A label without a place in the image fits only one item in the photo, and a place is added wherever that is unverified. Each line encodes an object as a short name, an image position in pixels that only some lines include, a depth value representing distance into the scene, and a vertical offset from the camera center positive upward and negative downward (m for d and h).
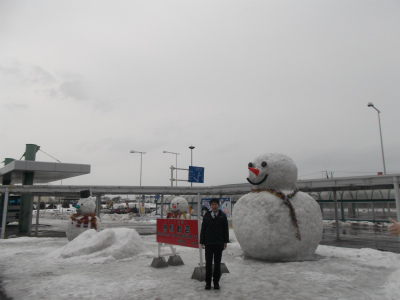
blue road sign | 19.14 +1.43
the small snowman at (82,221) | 12.17 -0.99
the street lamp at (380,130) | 20.29 +4.63
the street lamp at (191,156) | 28.53 +3.88
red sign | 7.00 -0.91
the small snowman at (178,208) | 14.17 -0.57
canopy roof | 20.34 +2.01
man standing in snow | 5.74 -0.81
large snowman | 8.04 -0.59
